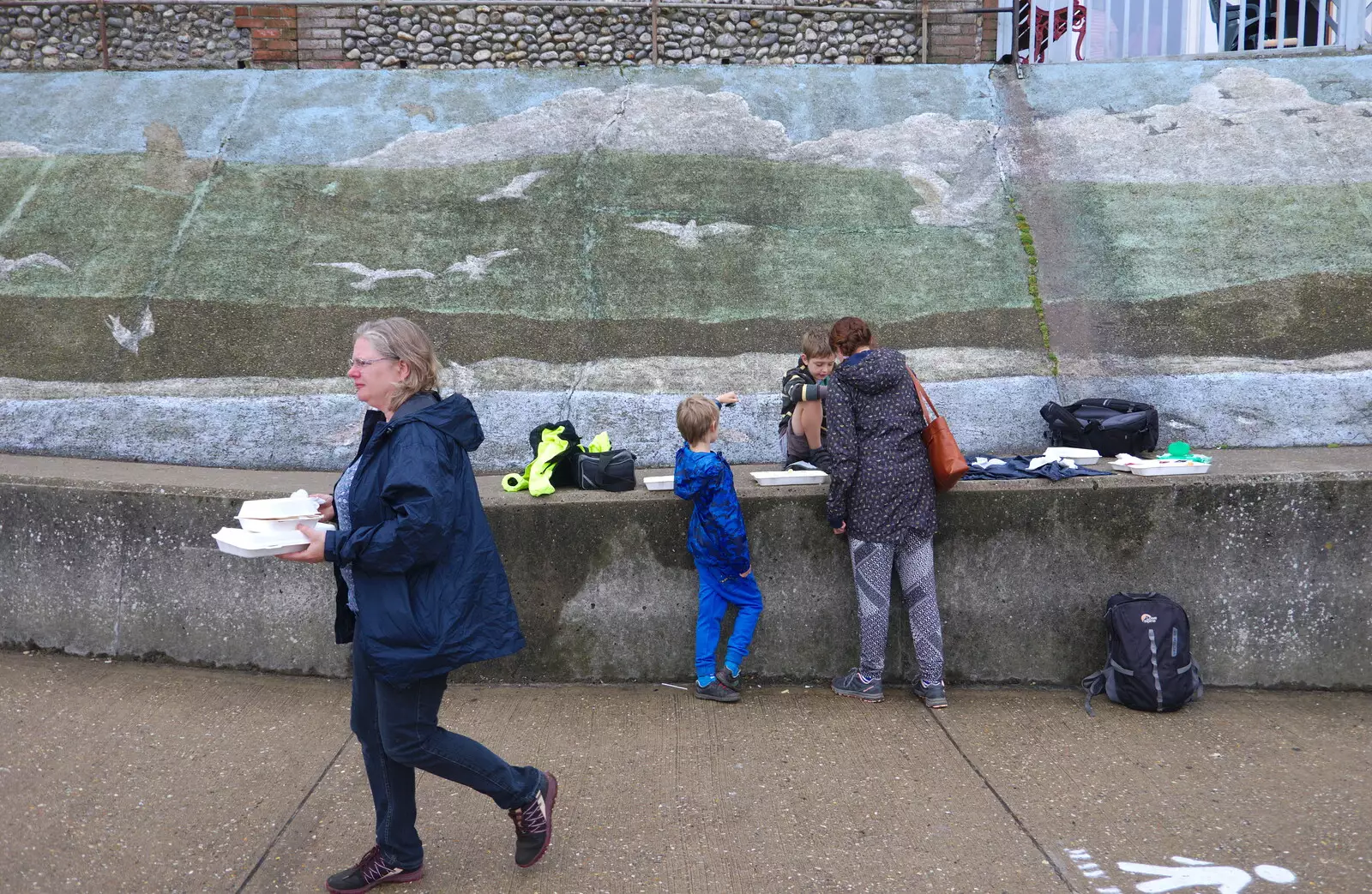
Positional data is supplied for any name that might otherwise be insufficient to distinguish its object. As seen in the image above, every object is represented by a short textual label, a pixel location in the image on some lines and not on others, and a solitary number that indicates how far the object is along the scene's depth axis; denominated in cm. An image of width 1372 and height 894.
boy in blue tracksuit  463
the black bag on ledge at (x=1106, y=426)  599
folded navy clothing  516
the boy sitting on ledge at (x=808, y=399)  542
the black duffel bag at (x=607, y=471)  509
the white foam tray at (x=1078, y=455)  552
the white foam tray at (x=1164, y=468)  510
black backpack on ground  457
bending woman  463
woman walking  289
